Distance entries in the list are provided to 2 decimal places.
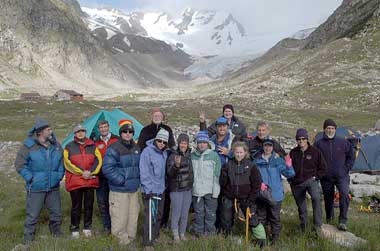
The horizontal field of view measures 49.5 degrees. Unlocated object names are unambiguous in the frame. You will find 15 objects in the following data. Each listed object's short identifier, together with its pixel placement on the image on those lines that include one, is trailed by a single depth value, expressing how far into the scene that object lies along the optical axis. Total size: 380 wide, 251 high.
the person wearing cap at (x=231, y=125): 8.45
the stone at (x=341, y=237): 6.29
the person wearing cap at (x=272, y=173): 7.29
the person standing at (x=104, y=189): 7.90
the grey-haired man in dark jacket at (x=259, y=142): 7.54
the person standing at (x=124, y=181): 7.07
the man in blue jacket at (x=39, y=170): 7.12
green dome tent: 11.33
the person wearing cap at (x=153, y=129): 8.34
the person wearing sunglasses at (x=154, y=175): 7.01
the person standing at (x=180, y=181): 7.15
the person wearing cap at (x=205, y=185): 7.38
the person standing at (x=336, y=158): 8.07
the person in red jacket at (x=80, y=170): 7.46
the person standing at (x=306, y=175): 7.60
